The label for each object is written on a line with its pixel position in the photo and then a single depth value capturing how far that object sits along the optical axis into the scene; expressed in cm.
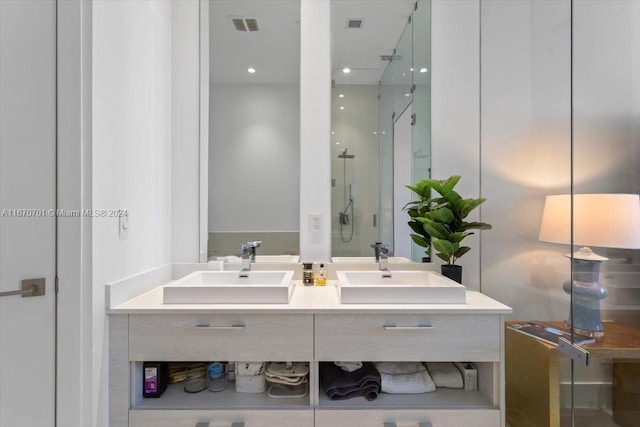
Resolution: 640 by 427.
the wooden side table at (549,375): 116
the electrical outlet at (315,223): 192
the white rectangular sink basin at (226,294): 135
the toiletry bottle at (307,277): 175
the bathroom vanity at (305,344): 127
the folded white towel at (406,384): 139
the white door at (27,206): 110
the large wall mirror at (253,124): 193
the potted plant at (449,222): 158
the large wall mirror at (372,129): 194
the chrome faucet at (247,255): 174
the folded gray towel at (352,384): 134
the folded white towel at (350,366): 142
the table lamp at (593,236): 114
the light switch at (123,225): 136
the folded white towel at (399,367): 143
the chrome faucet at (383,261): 172
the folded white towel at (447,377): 144
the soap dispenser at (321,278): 175
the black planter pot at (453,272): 164
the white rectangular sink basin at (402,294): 137
